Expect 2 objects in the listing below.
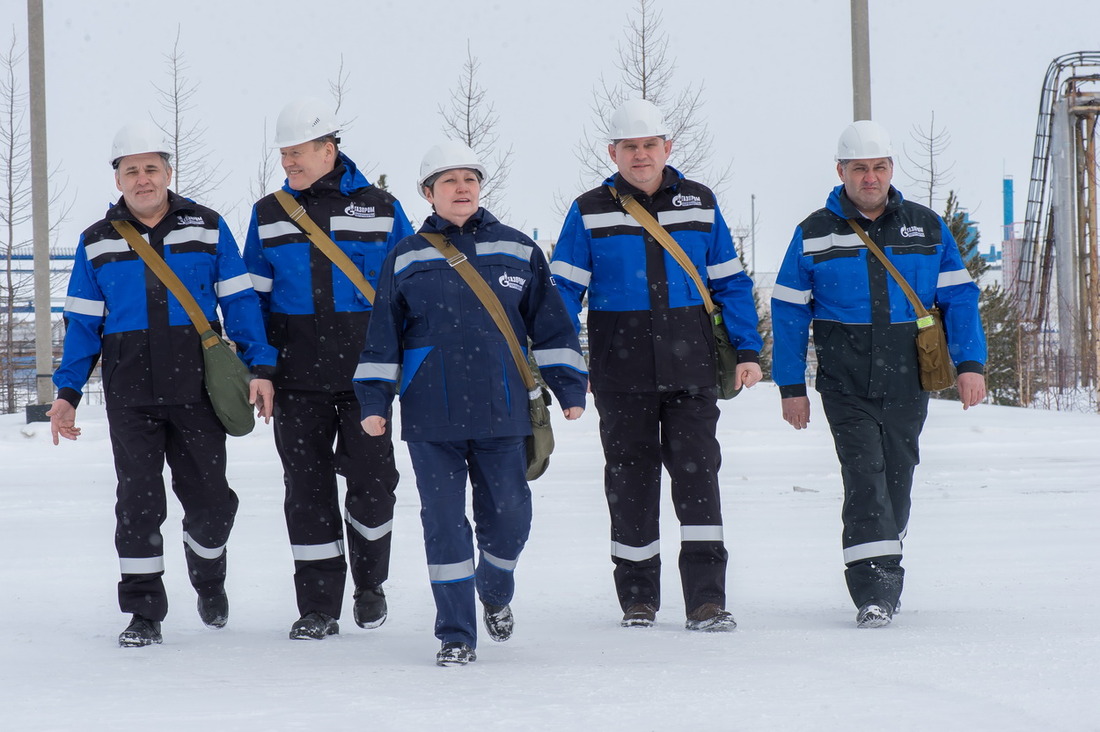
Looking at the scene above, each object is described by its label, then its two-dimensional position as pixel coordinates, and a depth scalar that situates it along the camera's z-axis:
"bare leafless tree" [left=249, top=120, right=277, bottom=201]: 27.03
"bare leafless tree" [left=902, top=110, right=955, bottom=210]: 35.88
